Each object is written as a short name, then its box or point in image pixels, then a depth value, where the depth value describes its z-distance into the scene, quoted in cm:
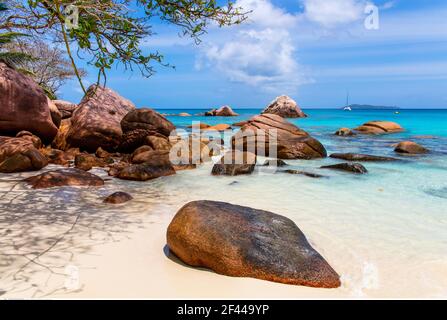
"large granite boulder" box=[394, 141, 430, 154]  1348
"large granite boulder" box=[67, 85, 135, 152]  1140
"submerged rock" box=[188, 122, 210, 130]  2926
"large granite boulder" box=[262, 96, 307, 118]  4709
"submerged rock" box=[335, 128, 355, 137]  2233
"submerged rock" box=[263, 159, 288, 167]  997
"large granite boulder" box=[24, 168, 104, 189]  641
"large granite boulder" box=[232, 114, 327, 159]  1181
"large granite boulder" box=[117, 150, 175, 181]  782
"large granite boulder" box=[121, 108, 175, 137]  1173
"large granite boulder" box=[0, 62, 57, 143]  964
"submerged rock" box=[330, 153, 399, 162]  1136
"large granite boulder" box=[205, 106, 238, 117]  5741
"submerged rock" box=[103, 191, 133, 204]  576
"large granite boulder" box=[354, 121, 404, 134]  2458
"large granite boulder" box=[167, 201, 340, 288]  327
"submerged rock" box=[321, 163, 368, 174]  920
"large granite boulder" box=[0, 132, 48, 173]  756
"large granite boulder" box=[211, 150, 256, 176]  870
